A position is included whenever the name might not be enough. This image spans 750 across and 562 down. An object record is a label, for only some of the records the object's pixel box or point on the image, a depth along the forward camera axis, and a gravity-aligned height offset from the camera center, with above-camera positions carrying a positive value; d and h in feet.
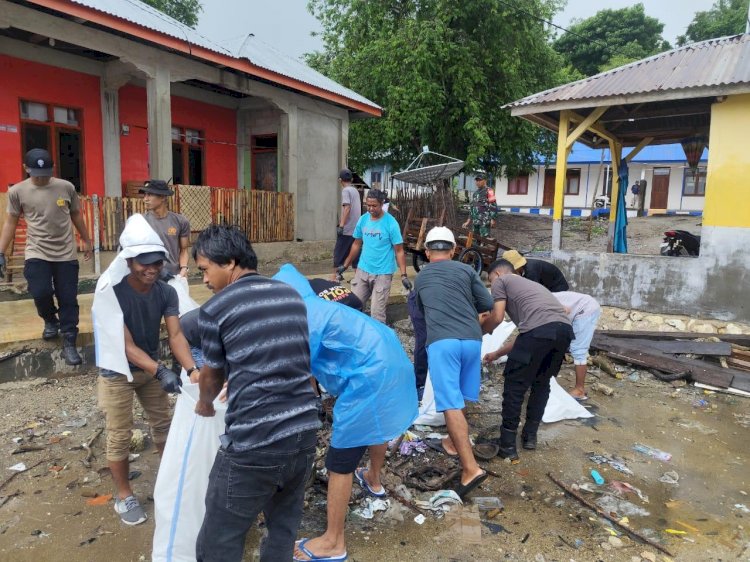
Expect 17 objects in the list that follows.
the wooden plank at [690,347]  20.93 -5.15
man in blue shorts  11.24 -2.76
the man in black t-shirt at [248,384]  6.34 -2.17
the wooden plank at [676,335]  22.79 -5.06
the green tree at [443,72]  51.42 +13.81
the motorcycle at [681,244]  36.73 -1.83
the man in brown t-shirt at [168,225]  15.01 -0.64
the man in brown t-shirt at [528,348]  13.01 -3.24
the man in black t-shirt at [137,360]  8.86 -2.65
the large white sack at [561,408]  15.37 -5.56
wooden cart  34.19 -2.11
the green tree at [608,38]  110.73 +37.13
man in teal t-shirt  18.84 -1.57
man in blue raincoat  8.26 -2.81
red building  26.40 +6.07
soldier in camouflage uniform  37.55 -0.06
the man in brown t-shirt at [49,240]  14.62 -1.14
